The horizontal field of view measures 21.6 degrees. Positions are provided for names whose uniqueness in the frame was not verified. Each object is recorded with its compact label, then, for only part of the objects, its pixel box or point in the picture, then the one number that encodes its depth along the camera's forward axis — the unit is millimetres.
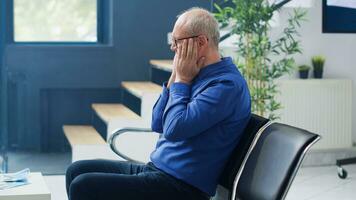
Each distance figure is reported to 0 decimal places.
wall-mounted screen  7840
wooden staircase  6989
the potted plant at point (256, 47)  6363
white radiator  7819
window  8612
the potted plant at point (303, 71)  7934
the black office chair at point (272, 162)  3082
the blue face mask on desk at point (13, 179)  4055
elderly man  3495
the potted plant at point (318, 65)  7944
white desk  3847
